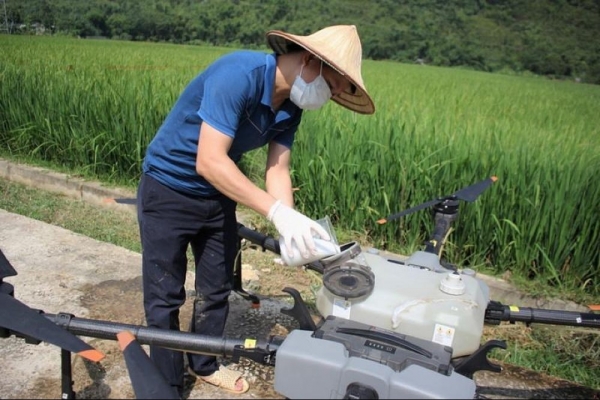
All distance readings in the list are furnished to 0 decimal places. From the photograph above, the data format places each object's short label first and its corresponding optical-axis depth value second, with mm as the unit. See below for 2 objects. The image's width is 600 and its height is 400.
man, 1579
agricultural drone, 1191
